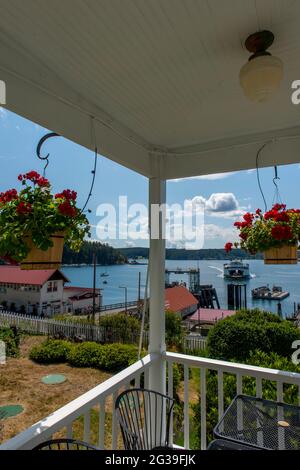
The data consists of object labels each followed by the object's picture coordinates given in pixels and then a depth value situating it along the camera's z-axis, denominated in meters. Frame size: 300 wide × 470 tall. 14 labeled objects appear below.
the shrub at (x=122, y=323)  3.52
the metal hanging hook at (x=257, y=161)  2.38
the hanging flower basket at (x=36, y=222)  1.35
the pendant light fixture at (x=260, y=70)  1.28
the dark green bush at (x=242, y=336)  4.61
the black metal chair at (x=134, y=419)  1.46
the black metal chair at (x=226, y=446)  1.39
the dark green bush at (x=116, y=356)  3.73
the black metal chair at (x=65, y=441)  1.08
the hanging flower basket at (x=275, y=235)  1.98
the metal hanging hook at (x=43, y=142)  1.74
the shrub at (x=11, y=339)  2.35
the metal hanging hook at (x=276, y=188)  2.40
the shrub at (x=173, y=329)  3.81
